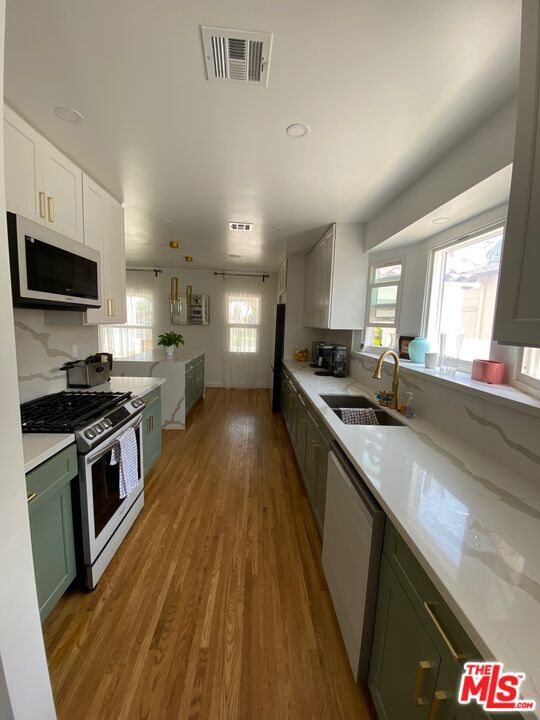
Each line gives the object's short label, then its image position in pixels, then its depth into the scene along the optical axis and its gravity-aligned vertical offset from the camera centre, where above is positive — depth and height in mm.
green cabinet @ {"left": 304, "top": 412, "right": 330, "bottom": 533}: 1865 -1039
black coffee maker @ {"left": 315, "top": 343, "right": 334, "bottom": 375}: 3326 -420
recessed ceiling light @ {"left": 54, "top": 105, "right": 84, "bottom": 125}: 1459 +1066
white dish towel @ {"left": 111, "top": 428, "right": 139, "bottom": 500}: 1762 -929
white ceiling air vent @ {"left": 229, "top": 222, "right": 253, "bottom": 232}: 3107 +1082
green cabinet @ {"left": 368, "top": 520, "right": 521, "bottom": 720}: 642 -857
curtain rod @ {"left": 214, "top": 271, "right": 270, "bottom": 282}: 6074 +1043
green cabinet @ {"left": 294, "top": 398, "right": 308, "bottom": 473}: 2557 -1039
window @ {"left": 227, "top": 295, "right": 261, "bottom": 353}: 6191 +26
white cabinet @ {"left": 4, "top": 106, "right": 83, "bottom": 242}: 1500 +820
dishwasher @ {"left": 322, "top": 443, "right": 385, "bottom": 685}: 1062 -978
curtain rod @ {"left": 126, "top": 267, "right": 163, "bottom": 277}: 5984 +1051
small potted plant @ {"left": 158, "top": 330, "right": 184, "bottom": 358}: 4281 -325
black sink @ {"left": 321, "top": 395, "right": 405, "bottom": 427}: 2291 -636
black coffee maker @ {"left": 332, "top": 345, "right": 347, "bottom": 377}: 3188 -390
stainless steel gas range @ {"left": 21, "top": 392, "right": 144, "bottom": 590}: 1469 -748
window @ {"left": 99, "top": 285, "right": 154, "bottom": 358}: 6051 -171
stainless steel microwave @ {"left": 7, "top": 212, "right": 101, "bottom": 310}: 1360 +267
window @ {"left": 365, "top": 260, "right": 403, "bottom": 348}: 2684 +245
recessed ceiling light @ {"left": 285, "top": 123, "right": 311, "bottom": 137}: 1502 +1053
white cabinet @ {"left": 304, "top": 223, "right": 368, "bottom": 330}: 2943 +515
